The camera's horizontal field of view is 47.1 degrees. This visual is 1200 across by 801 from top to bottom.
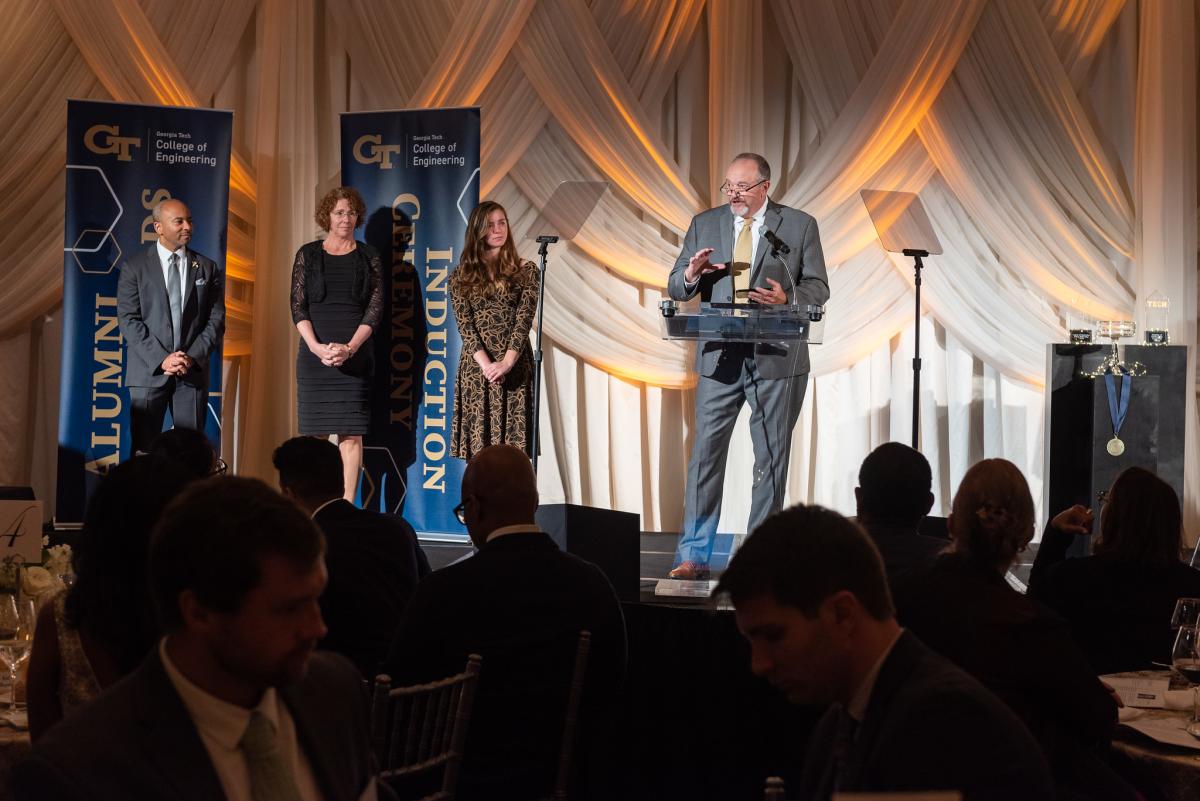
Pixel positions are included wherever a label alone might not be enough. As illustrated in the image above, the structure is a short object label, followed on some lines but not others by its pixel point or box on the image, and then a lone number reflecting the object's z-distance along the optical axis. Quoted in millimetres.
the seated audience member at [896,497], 3641
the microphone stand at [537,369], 6715
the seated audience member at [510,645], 2957
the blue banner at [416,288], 7391
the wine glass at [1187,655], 2742
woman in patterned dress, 6859
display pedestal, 6816
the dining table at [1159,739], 2568
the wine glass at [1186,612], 2887
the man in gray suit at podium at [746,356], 5637
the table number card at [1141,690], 2988
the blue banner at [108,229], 7391
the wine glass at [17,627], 2785
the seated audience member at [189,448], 3834
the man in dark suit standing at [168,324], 7086
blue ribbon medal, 6809
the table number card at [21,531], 3152
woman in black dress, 7125
